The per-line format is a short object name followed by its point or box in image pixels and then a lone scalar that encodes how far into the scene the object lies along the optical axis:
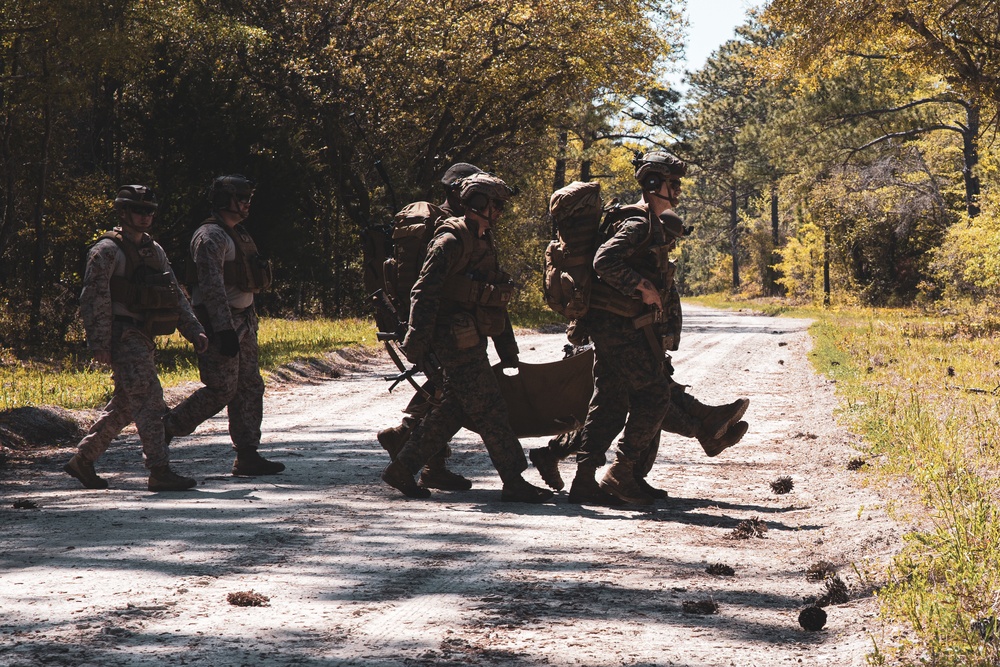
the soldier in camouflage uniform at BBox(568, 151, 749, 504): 13.83
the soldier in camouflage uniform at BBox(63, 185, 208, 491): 14.15
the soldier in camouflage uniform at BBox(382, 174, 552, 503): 13.49
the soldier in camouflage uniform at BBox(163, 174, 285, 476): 15.02
